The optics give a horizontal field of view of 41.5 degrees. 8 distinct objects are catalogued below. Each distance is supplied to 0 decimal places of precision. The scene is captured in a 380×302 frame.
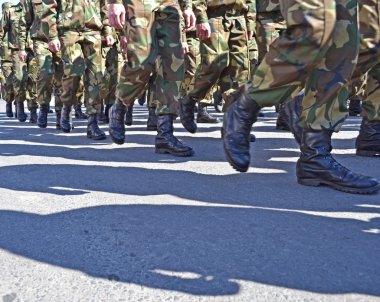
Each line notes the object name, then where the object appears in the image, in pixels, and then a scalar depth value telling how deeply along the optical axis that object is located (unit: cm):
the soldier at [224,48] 415
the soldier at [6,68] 821
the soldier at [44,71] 575
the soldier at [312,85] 218
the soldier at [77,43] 469
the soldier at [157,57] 328
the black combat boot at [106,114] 637
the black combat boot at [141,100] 1104
